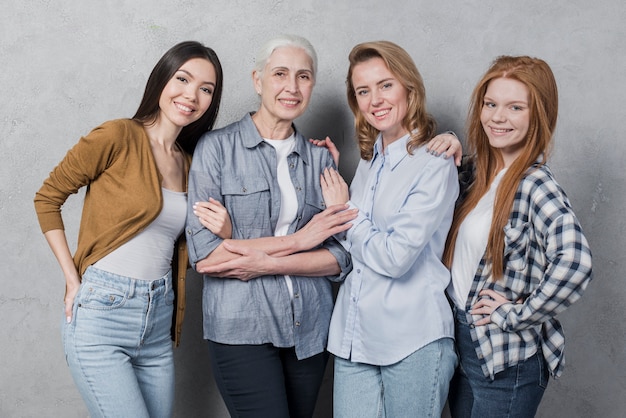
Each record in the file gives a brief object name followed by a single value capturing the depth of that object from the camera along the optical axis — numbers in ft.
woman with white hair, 6.59
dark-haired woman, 6.29
